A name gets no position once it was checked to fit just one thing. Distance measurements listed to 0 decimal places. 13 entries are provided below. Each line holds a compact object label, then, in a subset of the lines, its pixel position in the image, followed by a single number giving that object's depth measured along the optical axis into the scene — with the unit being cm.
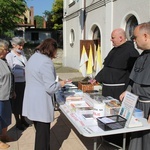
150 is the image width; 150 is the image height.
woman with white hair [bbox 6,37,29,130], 320
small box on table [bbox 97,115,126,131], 173
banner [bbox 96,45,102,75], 456
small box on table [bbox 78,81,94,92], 363
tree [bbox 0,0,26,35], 987
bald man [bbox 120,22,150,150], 187
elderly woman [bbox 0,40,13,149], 260
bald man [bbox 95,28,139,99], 258
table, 170
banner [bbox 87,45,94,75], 462
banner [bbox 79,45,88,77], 511
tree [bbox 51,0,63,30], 2066
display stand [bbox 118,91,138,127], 176
